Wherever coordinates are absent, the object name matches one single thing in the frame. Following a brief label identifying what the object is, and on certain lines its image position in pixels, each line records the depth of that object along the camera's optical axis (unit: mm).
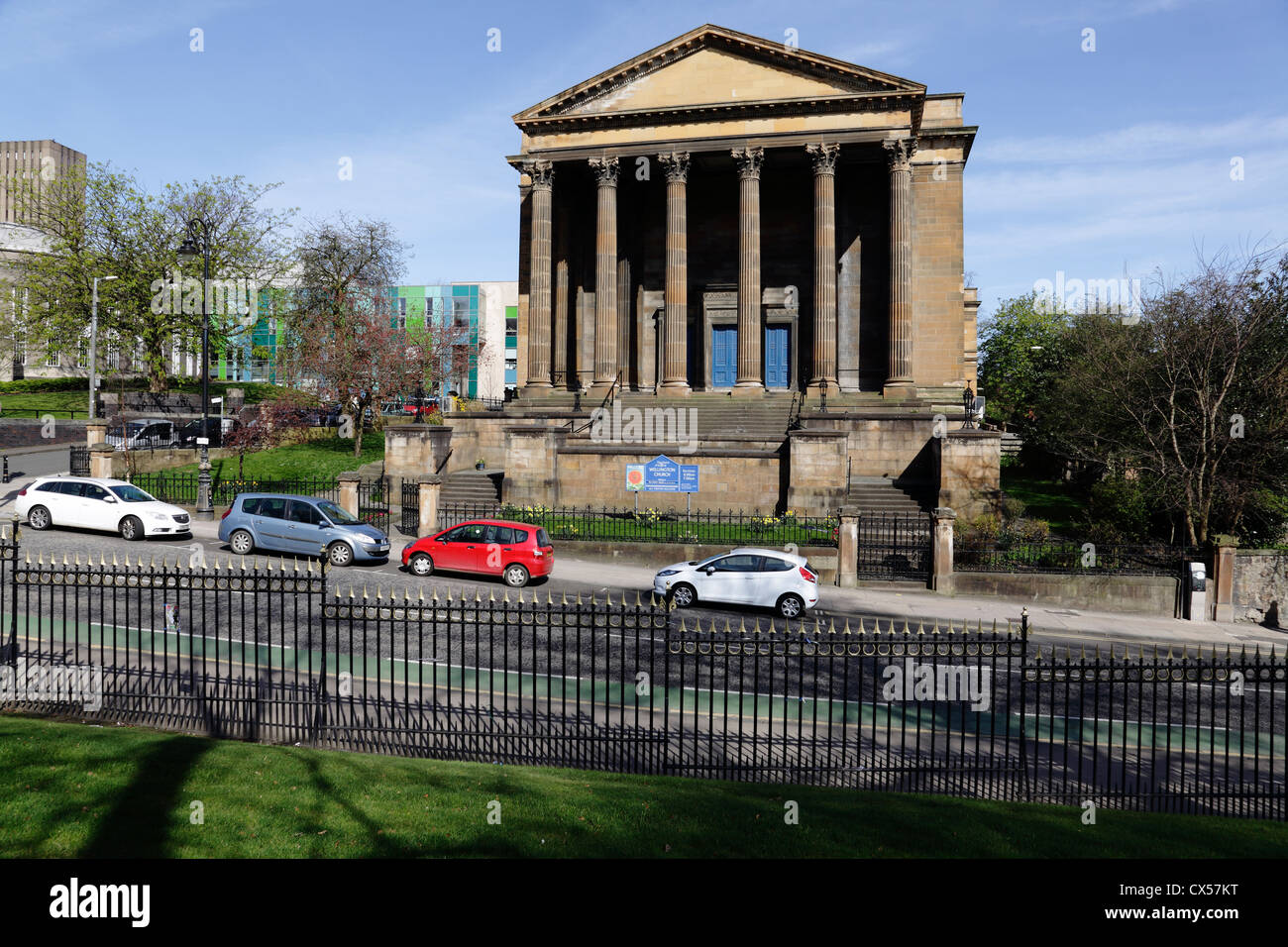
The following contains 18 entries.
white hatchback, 17156
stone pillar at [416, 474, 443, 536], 24141
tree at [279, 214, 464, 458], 40188
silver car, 19891
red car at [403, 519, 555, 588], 19047
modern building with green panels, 103875
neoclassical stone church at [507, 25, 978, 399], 32562
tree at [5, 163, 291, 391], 43188
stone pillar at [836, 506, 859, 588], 21297
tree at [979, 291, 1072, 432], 46500
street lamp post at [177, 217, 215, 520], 24734
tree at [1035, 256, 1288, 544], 22734
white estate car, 21328
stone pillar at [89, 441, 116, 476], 28359
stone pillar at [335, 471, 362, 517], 25344
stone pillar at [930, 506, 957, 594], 20734
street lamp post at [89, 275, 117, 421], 38778
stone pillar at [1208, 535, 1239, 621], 20172
